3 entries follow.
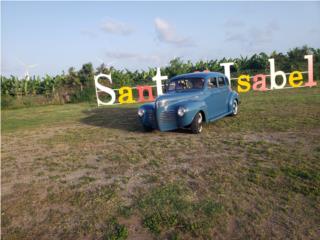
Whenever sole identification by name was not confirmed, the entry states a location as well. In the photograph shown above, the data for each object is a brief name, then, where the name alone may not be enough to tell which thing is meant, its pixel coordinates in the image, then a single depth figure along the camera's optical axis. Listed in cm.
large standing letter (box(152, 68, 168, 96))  1789
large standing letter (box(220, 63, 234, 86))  1831
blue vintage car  714
